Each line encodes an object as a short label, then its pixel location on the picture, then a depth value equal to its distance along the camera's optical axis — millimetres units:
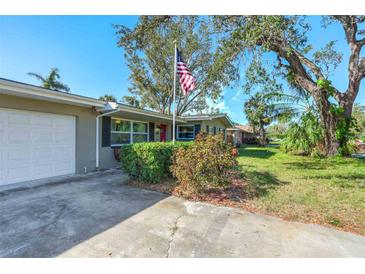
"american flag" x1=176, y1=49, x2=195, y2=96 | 6762
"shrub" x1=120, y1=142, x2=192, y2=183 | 5676
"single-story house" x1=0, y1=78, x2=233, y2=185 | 5457
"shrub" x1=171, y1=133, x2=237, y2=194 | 4934
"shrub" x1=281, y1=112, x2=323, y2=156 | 12160
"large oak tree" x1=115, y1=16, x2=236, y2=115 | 15133
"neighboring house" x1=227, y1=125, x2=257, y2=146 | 30888
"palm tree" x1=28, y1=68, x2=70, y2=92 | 20203
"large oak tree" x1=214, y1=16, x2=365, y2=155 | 6023
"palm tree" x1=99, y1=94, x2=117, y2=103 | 32062
